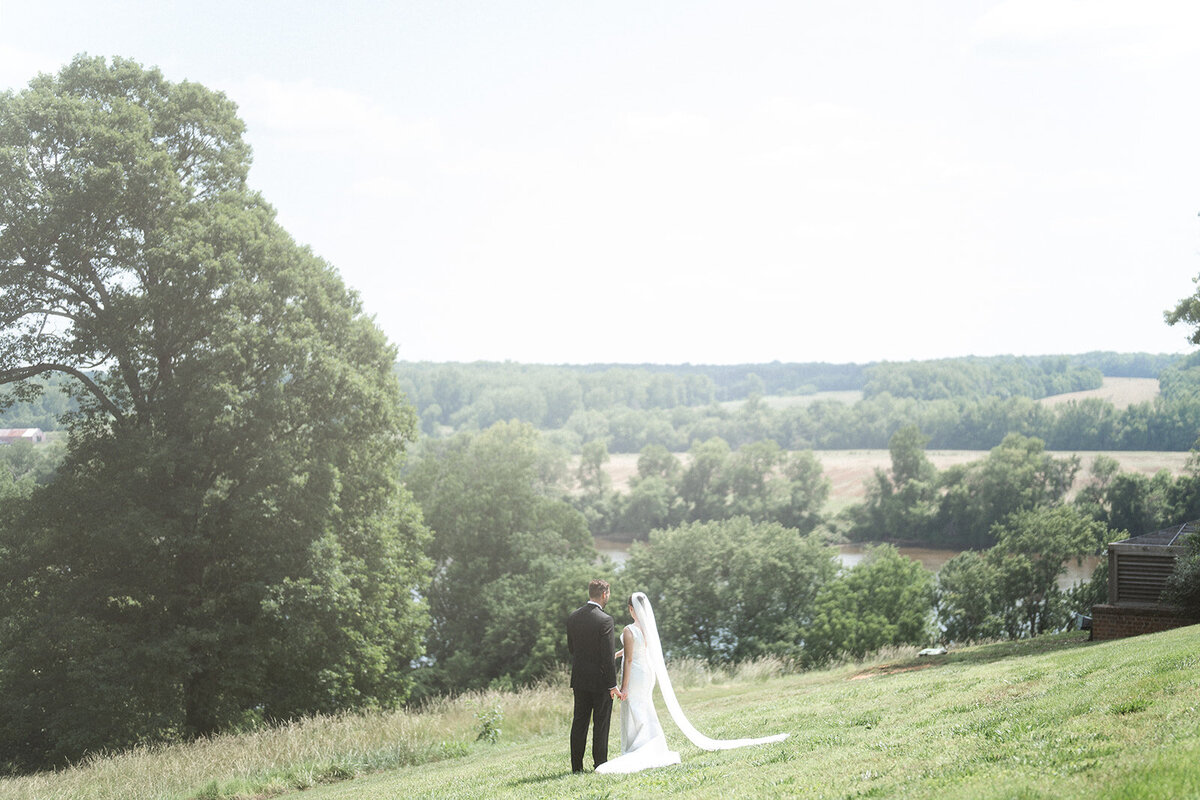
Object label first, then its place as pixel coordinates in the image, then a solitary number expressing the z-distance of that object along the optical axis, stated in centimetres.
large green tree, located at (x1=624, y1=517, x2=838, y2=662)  4678
